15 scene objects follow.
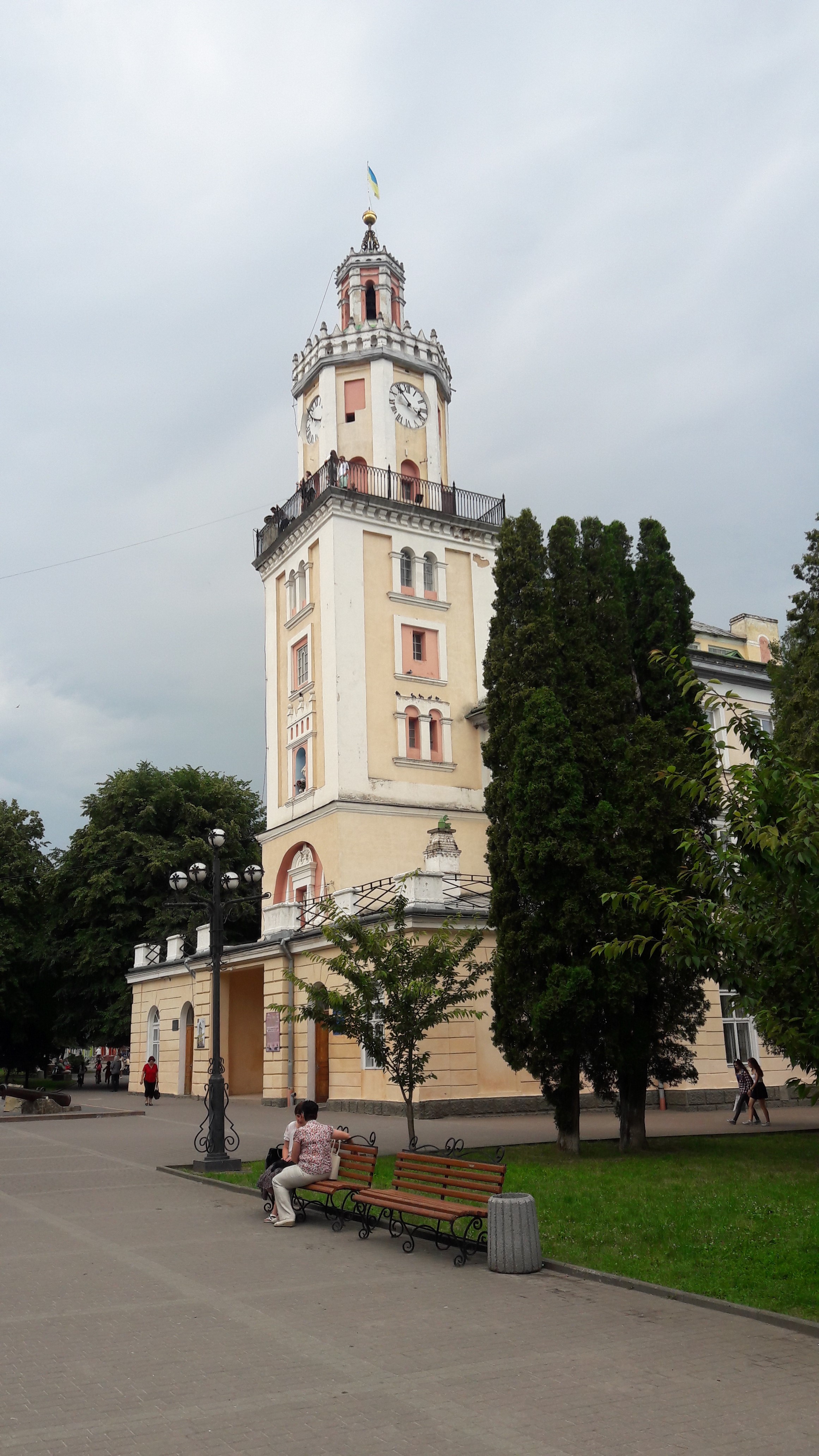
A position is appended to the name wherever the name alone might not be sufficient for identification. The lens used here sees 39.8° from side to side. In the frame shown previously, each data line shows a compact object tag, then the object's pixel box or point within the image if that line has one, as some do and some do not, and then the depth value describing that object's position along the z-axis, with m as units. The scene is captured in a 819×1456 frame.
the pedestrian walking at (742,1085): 22.72
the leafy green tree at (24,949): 47.12
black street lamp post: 16.42
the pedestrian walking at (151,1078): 32.84
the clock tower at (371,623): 34.97
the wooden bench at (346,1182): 11.95
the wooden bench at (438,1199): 10.21
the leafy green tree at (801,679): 19.92
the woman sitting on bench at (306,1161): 12.02
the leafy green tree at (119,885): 45.09
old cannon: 30.03
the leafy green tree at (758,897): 7.54
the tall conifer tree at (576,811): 17.75
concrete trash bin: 9.49
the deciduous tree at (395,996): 17.16
